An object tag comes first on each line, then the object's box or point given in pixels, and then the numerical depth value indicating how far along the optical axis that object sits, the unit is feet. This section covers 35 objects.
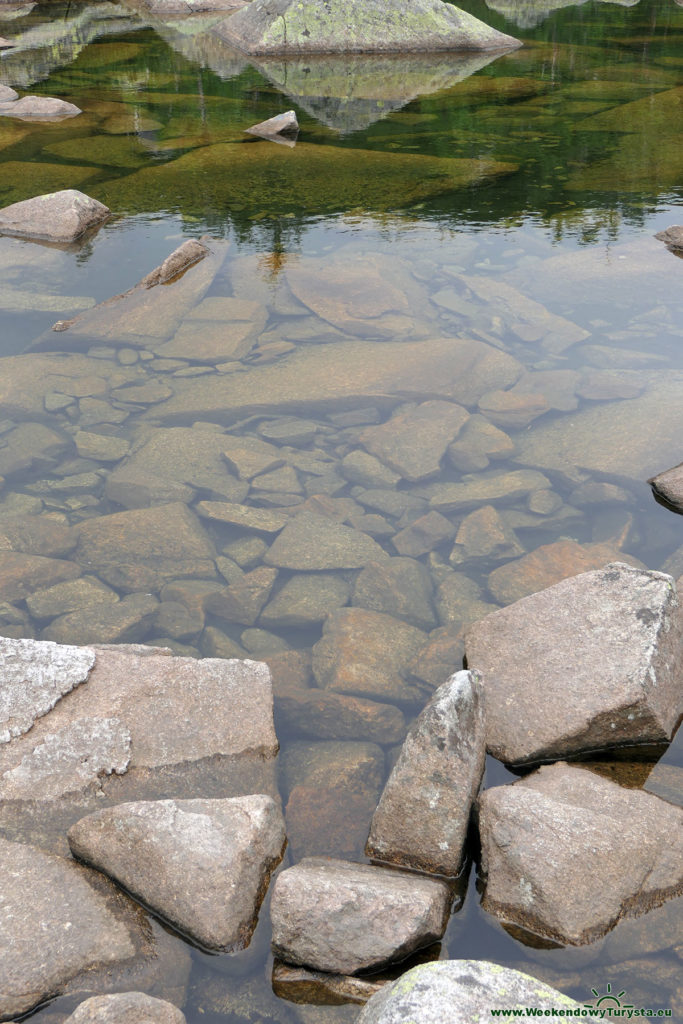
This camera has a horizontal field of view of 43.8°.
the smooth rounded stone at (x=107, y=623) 14.19
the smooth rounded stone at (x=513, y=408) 19.80
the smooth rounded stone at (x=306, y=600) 14.90
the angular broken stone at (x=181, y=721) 10.68
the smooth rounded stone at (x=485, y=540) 16.12
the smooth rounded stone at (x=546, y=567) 15.11
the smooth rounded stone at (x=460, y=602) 14.67
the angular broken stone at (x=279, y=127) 40.65
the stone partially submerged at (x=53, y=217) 29.19
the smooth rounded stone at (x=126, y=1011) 7.88
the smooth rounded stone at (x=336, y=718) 12.43
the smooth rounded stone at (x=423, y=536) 16.31
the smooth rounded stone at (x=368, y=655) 13.23
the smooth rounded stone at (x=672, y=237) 28.25
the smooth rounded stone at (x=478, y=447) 18.51
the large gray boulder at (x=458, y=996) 7.22
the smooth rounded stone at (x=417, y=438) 18.26
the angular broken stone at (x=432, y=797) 9.95
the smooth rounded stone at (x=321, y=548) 15.98
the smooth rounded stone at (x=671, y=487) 16.89
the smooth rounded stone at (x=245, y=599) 14.96
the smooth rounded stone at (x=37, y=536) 16.20
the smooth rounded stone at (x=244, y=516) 16.87
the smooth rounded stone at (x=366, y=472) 17.98
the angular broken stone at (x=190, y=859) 9.24
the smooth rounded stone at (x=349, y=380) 20.35
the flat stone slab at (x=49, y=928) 8.55
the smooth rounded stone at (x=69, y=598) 14.73
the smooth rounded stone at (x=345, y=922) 8.78
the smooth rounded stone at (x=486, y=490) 17.29
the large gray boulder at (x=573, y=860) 9.30
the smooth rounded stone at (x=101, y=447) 18.79
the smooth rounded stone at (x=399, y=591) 14.92
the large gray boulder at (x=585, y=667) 11.25
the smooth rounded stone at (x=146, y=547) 15.80
